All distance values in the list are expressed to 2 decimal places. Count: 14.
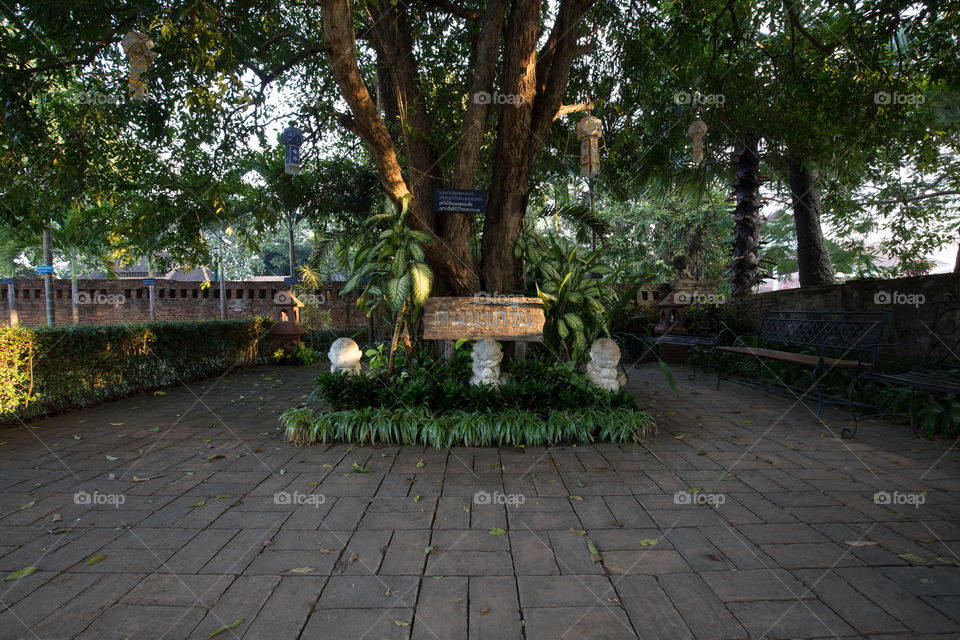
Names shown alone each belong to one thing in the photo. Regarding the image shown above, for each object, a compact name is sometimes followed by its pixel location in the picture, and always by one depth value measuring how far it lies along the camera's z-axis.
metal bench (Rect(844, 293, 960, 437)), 3.53
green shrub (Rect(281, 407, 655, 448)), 3.67
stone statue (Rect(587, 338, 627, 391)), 4.22
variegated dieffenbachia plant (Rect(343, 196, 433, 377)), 3.87
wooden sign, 3.93
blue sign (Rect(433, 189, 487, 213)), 4.48
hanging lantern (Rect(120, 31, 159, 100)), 3.15
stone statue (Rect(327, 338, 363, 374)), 4.48
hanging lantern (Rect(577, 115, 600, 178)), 4.43
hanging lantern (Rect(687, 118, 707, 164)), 4.71
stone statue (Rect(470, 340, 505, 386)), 4.18
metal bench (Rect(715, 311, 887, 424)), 4.29
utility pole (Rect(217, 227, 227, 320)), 11.94
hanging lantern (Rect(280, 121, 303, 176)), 4.34
